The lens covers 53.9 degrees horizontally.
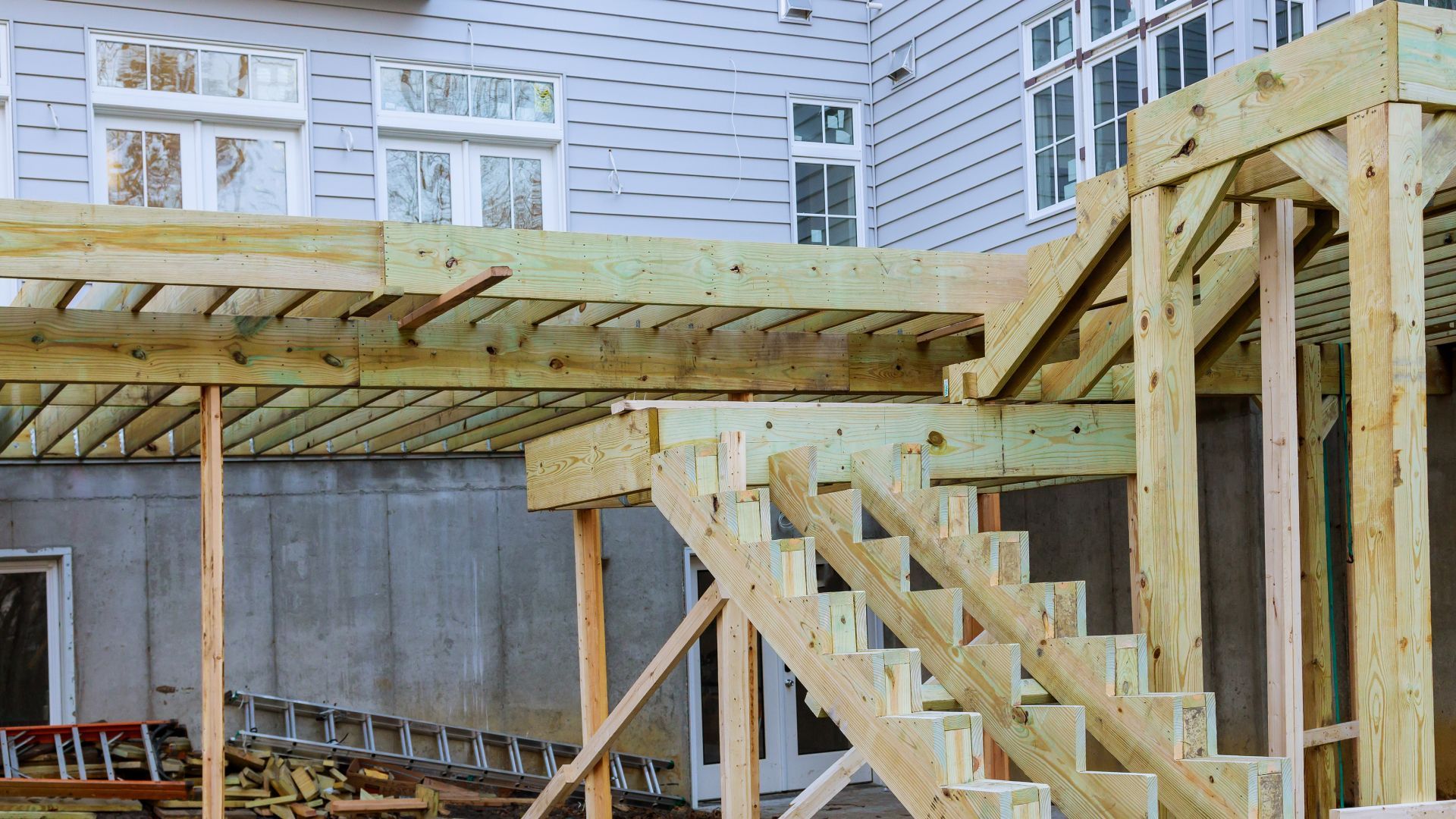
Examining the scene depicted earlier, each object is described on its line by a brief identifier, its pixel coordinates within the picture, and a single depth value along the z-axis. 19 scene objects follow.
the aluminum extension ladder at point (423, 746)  11.41
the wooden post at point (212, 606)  6.46
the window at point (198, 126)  9.85
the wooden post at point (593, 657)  6.94
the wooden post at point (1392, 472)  3.64
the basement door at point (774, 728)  13.26
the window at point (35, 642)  10.65
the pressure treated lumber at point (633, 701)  5.72
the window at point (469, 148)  10.70
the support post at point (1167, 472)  4.43
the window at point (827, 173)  12.20
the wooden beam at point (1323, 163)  3.90
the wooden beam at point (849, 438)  5.42
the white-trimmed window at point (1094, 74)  9.38
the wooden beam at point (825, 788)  6.20
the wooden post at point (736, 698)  4.98
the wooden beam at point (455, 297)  5.84
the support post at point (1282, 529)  4.35
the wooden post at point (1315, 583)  7.71
